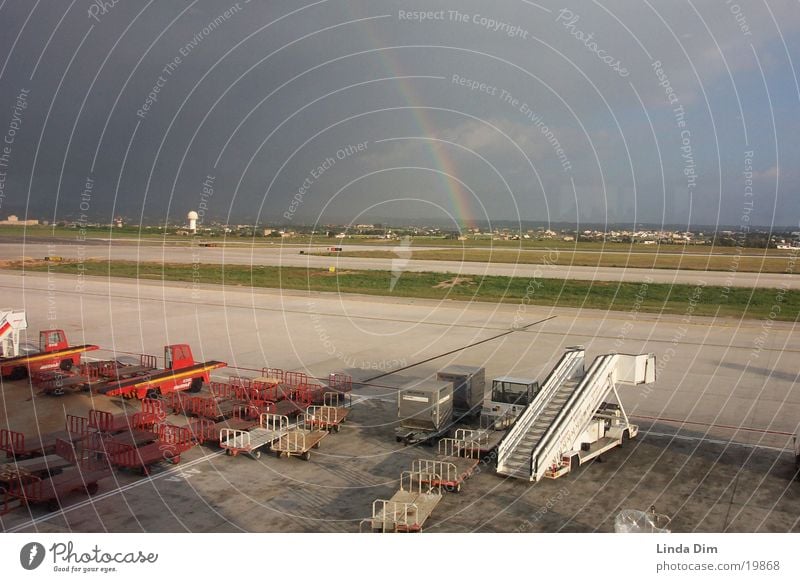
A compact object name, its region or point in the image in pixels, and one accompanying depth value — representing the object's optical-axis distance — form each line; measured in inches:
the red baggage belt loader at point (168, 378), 965.8
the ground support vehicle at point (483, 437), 749.3
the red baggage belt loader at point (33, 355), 1126.4
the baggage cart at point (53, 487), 585.6
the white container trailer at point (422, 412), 816.9
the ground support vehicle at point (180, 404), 919.0
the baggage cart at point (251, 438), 745.0
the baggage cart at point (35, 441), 721.0
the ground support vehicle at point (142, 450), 685.9
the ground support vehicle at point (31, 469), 618.8
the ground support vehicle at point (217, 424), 794.8
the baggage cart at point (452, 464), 646.2
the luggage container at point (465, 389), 919.0
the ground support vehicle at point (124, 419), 803.4
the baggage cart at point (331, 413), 856.3
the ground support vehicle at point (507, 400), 861.8
